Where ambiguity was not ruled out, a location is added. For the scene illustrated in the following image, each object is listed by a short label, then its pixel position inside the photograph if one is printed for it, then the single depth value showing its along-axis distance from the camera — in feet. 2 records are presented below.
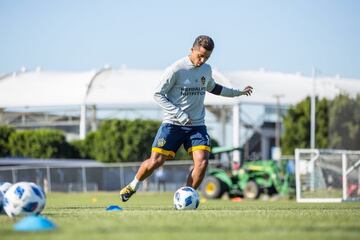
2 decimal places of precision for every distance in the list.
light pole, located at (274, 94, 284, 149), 235.61
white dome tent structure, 245.24
